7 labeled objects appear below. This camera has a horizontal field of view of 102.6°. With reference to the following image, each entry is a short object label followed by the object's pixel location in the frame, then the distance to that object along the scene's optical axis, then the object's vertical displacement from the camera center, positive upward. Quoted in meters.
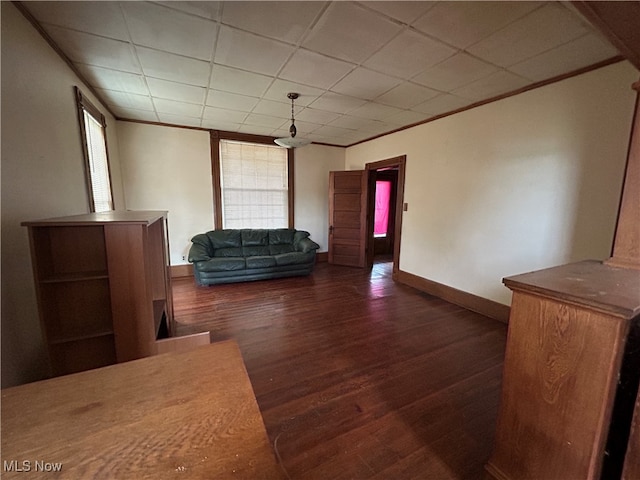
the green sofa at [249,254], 4.15 -0.92
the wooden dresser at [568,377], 0.92 -0.67
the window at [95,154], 2.57 +0.55
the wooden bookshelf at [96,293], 1.48 -0.54
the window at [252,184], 4.90 +0.38
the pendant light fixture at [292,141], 3.31 +0.82
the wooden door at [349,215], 5.32 -0.24
